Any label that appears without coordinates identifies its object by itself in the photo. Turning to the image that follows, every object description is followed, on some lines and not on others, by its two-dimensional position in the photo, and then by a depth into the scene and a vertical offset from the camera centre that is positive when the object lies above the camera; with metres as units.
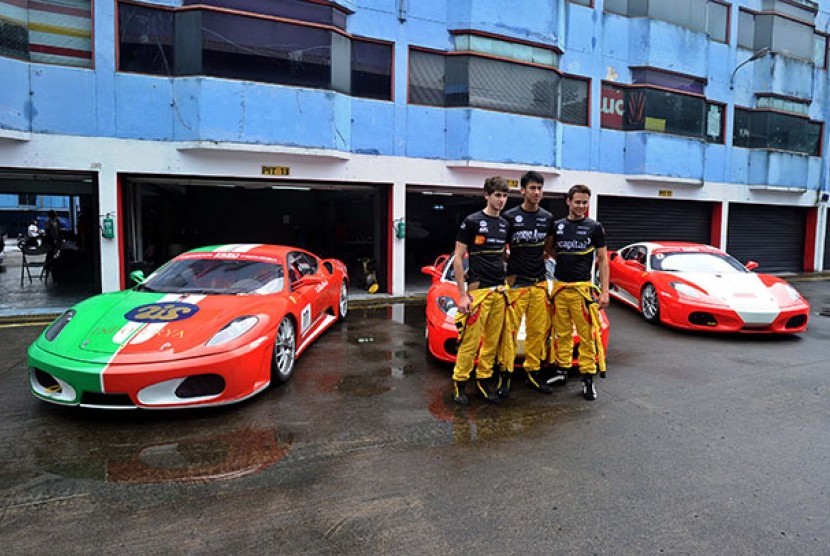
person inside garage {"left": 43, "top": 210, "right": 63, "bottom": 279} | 12.08 -0.58
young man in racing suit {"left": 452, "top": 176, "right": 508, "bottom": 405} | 4.39 -0.55
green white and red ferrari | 3.80 -0.94
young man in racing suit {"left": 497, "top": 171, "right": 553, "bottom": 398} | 4.58 -0.43
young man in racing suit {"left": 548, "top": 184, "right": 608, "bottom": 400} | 4.62 -0.45
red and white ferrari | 6.93 -0.96
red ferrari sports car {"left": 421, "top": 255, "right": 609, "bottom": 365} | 5.30 -1.03
